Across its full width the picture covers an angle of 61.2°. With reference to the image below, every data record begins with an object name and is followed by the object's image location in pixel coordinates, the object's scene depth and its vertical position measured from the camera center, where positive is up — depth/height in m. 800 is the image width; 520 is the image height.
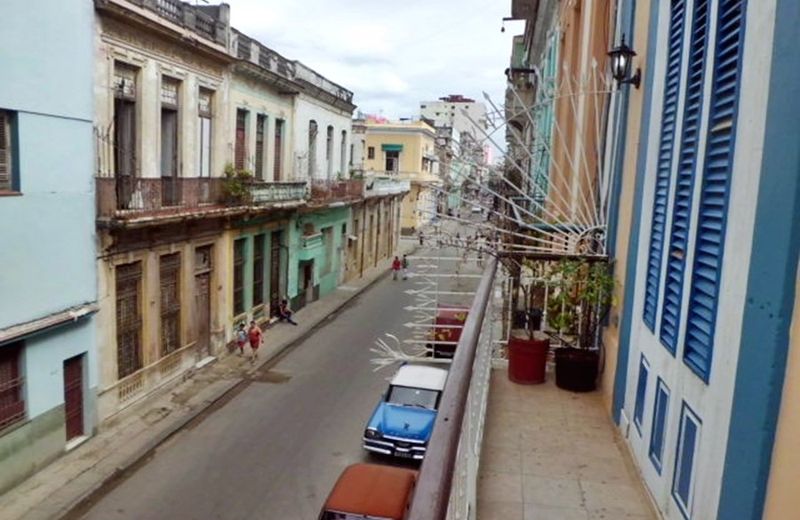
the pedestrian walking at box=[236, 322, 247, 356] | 19.25 -4.71
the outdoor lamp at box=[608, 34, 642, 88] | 6.48 +1.22
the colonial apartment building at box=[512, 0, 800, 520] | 3.19 -0.41
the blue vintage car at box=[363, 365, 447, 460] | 12.27 -4.39
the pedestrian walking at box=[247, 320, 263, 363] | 18.86 -4.57
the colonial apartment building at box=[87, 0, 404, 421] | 13.50 -0.39
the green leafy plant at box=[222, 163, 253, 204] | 18.22 -0.34
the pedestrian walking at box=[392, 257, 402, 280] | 35.38 -4.46
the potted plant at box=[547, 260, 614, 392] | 6.96 -1.37
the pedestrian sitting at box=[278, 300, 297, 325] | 23.61 -4.79
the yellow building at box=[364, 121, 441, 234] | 49.44 +2.30
